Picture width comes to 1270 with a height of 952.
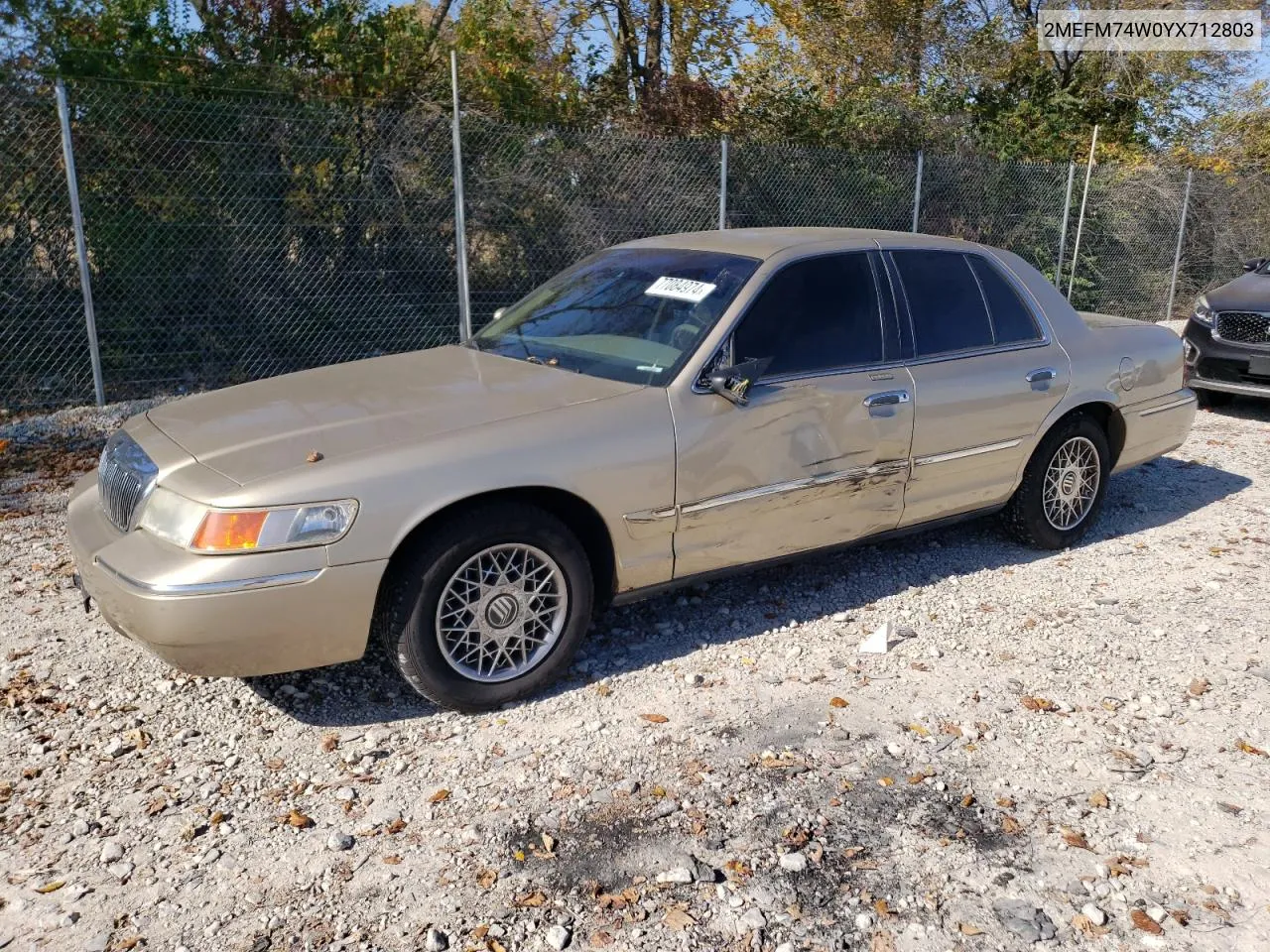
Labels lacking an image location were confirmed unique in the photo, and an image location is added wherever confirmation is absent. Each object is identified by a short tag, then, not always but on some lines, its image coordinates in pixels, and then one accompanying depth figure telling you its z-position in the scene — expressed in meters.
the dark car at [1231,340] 9.08
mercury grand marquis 3.49
